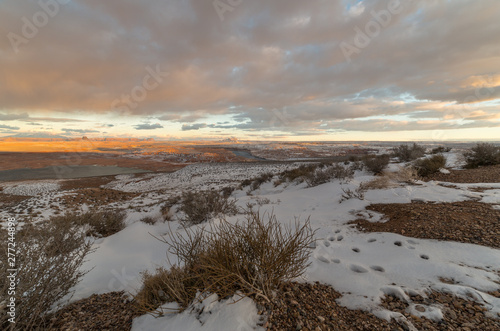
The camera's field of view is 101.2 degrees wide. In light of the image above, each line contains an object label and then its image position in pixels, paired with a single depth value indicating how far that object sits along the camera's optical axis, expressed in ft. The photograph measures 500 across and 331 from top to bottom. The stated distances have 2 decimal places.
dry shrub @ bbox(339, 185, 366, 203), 20.32
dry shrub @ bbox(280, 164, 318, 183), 41.41
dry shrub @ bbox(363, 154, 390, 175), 36.14
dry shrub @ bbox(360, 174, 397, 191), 22.25
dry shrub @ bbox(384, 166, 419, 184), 24.70
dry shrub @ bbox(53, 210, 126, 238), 19.95
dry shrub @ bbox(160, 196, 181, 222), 27.19
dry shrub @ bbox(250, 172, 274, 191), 48.23
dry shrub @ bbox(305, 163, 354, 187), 30.63
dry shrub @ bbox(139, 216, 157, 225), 23.89
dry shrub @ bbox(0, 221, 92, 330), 6.35
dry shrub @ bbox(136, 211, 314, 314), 6.51
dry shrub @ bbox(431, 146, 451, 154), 58.08
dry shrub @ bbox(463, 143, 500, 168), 32.76
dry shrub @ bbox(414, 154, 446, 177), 29.76
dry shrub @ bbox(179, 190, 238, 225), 21.28
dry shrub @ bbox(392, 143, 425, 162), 50.72
